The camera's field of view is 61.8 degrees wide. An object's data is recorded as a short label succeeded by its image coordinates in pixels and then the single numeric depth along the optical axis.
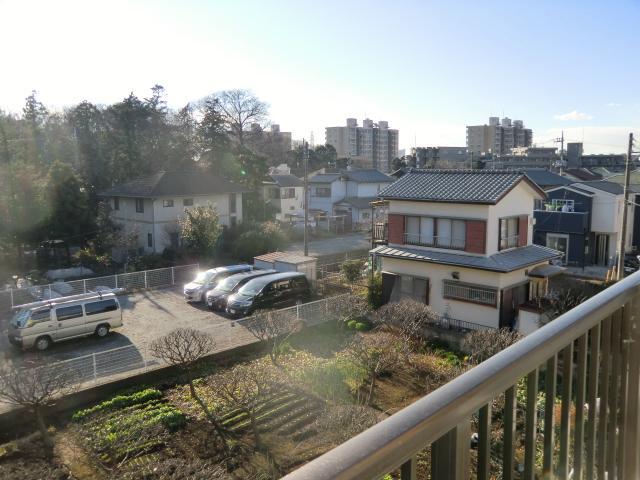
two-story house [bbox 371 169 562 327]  12.34
